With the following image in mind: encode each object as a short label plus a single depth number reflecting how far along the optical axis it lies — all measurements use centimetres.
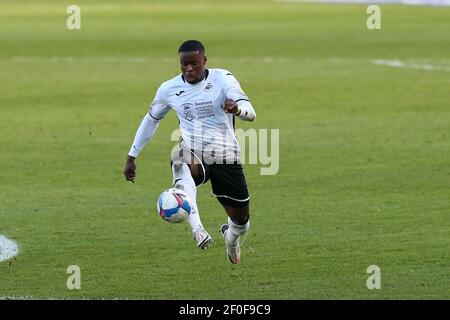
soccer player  1219
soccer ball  1156
